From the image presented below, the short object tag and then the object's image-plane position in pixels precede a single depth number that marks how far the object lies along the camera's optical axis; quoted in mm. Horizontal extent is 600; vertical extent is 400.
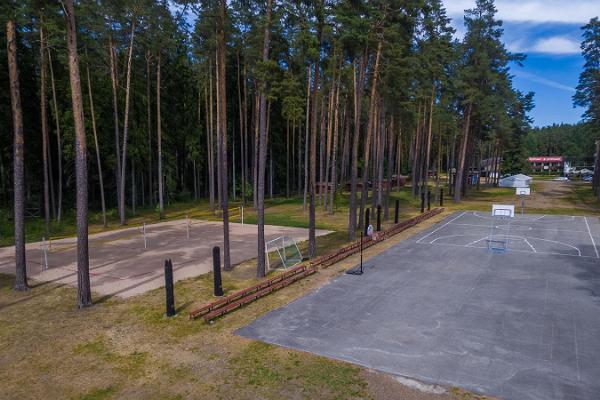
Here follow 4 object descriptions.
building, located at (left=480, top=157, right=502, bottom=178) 65562
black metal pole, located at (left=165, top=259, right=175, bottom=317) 10479
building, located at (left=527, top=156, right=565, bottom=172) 126250
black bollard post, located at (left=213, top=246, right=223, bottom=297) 11906
